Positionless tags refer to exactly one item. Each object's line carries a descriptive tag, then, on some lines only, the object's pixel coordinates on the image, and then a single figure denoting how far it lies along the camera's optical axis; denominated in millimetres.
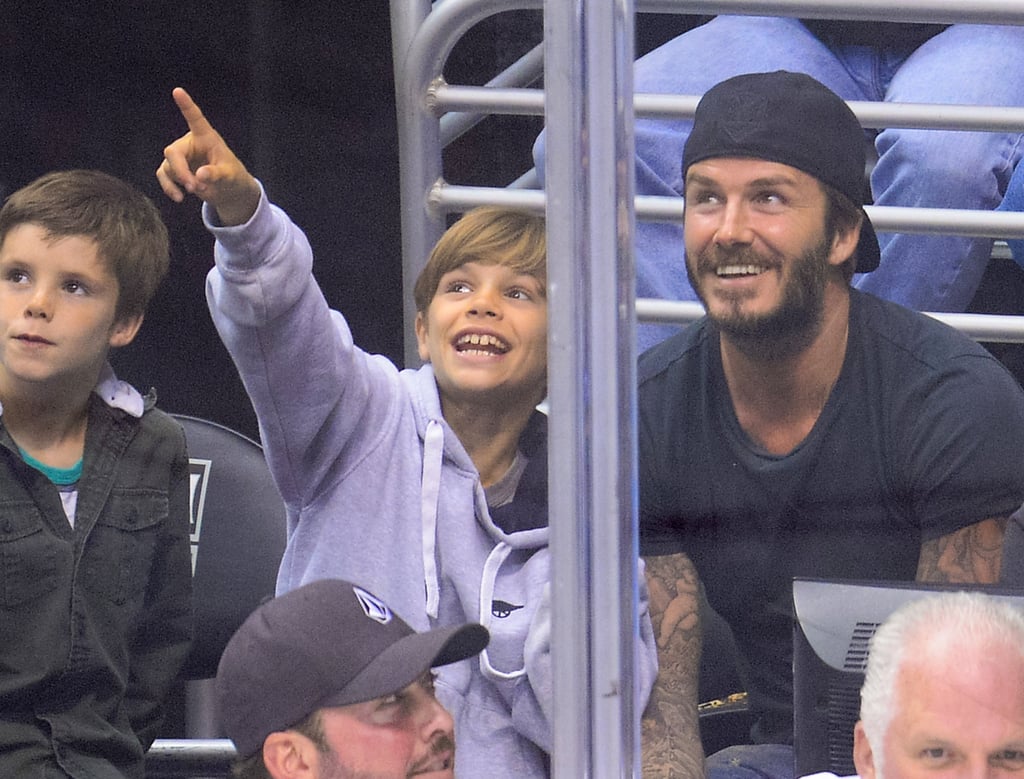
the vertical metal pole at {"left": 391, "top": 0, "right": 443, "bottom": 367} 13408
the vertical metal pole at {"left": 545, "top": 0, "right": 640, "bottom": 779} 12704
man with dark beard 13126
